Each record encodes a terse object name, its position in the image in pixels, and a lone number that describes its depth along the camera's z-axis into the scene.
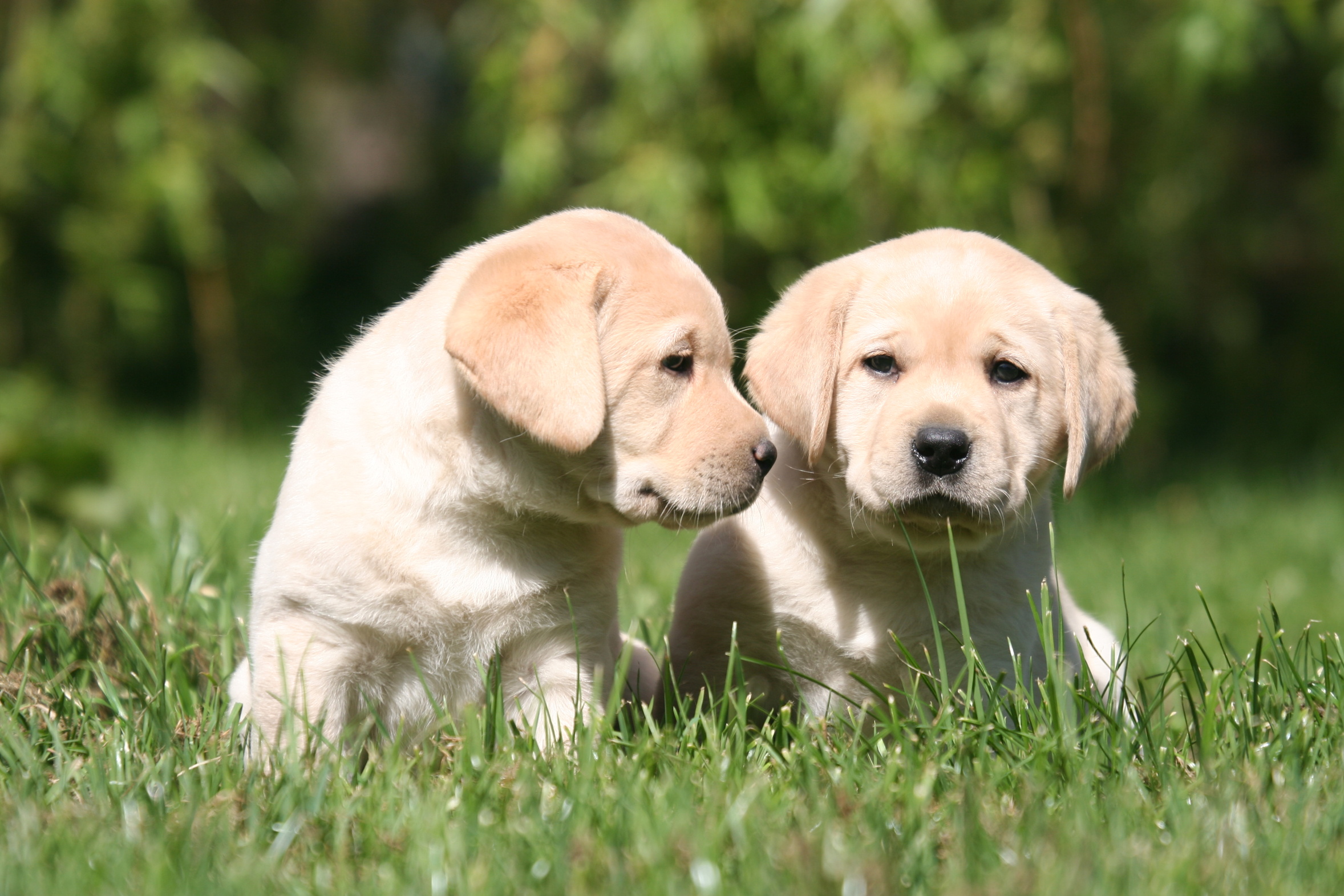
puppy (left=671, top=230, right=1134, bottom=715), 3.29
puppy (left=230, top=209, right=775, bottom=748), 2.95
